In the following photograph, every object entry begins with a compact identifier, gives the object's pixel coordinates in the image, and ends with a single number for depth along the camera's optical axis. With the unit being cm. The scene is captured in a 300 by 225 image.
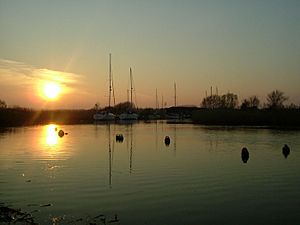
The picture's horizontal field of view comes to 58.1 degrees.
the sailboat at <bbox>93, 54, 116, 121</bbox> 8231
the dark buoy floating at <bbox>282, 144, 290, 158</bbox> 2195
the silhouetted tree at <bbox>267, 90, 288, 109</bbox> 8303
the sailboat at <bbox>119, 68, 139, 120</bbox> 8403
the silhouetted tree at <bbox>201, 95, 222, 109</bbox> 9263
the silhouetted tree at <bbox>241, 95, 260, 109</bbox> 8540
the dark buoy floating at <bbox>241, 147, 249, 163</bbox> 2039
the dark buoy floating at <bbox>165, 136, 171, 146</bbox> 2819
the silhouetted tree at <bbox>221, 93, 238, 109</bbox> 9406
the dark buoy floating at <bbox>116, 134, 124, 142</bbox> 3090
